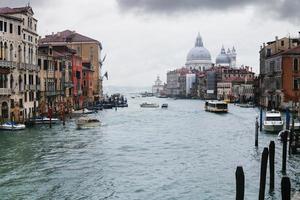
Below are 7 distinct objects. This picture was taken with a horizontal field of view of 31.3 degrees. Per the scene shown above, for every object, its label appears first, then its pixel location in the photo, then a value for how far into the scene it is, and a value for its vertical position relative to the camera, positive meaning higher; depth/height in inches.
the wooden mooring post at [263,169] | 594.5 -84.6
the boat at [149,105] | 3584.6 -60.5
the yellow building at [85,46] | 3383.9 +321.1
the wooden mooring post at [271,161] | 723.7 -87.7
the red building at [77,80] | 2637.8 +81.2
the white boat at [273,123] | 1421.0 -71.2
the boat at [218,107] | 2679.6 -54.1
